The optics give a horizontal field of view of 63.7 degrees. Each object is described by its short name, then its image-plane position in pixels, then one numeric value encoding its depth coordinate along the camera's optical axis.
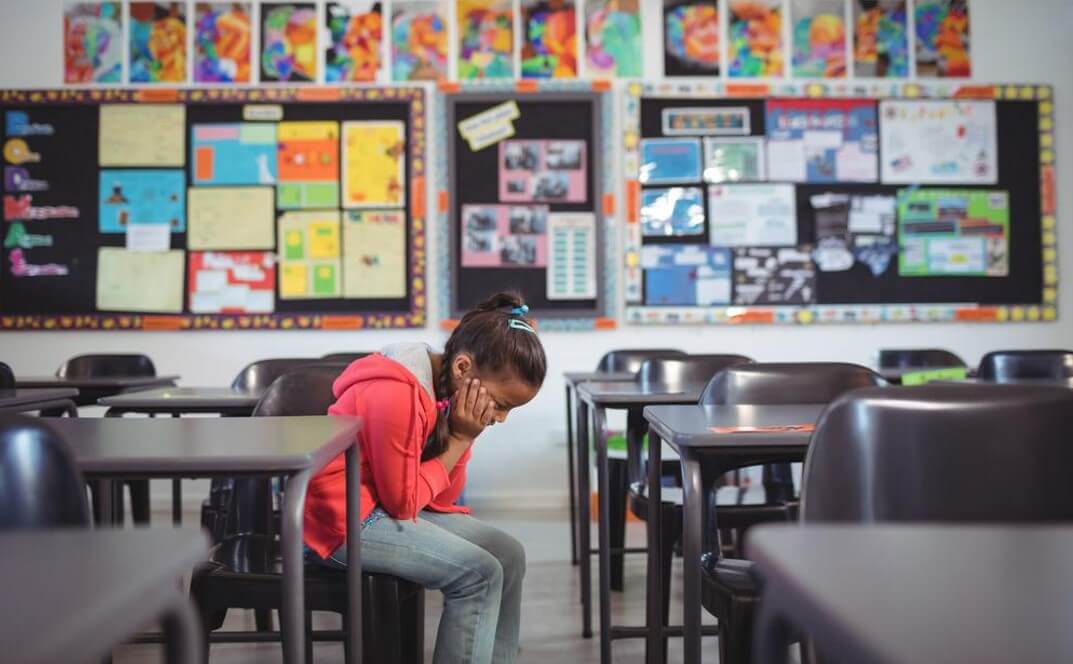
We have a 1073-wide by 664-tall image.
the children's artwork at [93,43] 4.12
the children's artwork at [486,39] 4.14
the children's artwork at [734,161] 4.18
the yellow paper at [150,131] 4.13
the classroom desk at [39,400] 1.94
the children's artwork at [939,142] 4.20
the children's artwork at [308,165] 4.12
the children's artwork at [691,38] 4.18
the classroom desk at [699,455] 1.28
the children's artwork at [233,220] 4.11
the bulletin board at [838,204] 4.17
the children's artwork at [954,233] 4.19
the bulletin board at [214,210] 4.11
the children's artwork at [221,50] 4.12
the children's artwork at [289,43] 4.12
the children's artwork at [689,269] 4.17
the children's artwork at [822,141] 4.18
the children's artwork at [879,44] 4.20
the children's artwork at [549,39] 4.15
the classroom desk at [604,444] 1.99
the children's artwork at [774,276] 4.17
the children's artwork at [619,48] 4.16
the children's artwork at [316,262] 4.12
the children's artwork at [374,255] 4.12
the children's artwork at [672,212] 4.17
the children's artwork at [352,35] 4.12
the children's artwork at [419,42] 4.13
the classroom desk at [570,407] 2.95
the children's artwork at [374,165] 4.12
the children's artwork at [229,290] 4.12
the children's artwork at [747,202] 4.18
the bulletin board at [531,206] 4.15
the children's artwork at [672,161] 4.17
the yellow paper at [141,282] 4.11
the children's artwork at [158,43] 4.12
